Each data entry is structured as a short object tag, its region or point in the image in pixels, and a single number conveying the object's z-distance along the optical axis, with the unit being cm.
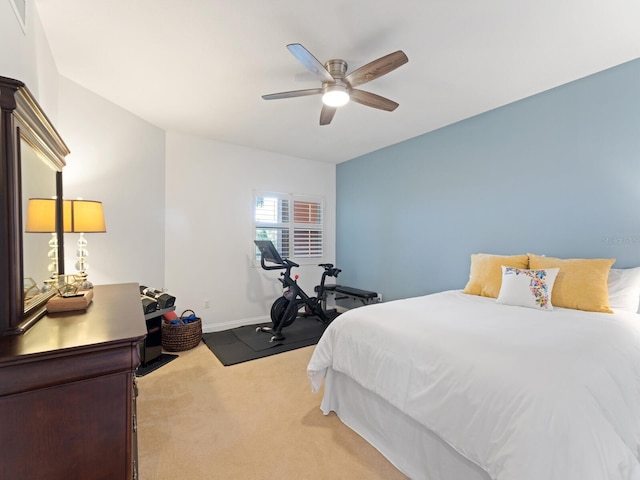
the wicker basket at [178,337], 330
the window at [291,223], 447
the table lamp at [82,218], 197
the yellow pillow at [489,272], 253
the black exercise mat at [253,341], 319
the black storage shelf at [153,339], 288
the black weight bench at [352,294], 426
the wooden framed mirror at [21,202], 95
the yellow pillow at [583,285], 204
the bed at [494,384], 101
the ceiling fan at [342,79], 183
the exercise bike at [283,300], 374
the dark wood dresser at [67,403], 78
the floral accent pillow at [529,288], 213
